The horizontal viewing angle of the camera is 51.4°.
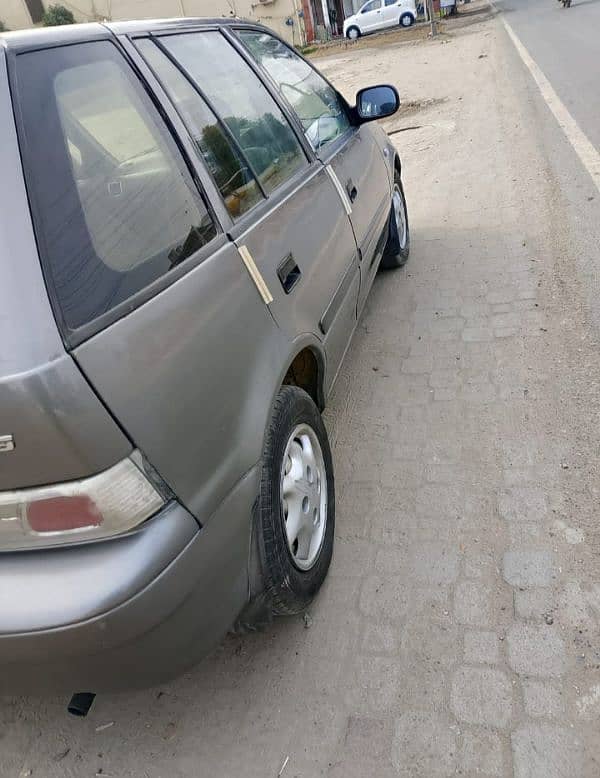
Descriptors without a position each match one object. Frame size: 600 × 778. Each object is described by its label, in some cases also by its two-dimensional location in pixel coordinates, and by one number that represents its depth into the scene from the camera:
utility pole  23.95
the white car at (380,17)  29.36
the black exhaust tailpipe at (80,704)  1.73
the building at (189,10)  33.31
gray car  1.40
